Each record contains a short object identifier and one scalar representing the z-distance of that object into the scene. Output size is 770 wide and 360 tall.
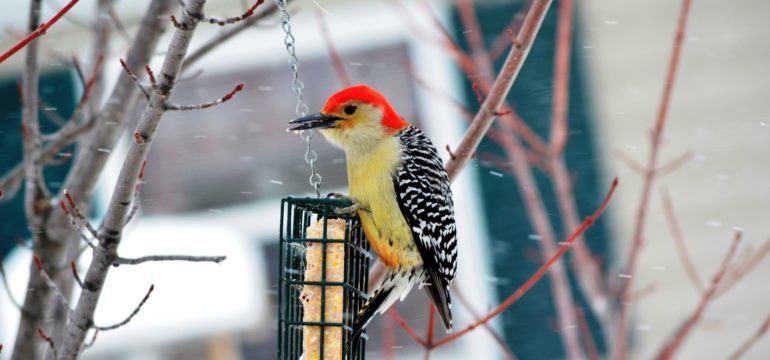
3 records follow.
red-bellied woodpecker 7.97
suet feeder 7.16
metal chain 6.21
